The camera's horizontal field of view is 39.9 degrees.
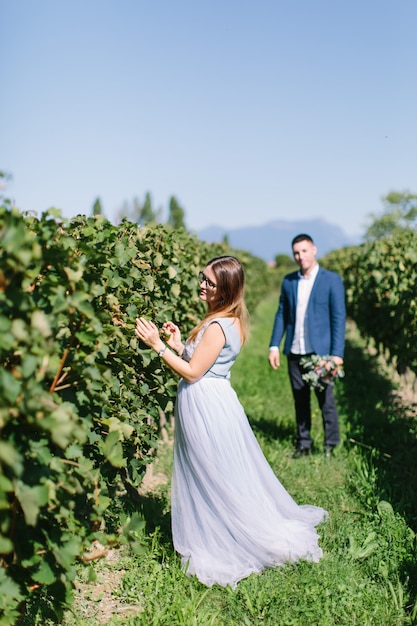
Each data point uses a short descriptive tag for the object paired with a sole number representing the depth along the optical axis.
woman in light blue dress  3.15
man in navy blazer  5.13
